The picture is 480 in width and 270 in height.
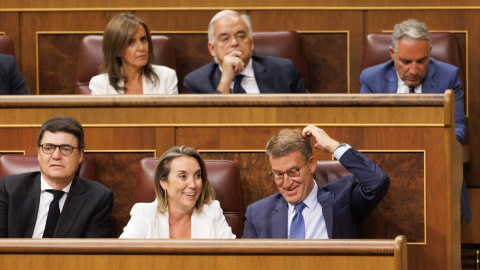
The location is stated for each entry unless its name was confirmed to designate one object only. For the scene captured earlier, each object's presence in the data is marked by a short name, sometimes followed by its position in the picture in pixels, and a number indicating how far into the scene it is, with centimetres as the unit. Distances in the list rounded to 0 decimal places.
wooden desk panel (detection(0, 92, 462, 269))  1385
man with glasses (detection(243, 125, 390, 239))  1368
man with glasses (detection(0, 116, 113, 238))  1383
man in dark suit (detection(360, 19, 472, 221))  1445
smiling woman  1378
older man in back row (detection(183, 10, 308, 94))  1468
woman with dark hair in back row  1468
